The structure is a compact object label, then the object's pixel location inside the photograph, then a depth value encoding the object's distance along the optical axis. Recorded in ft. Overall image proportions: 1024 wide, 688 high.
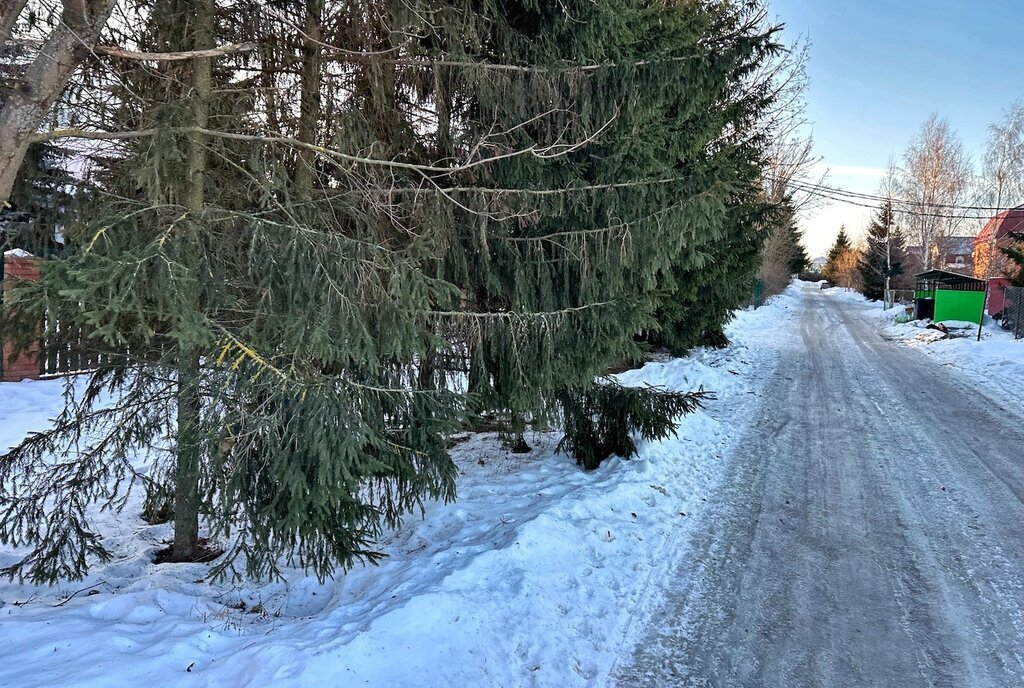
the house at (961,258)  123.05
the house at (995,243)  79.83
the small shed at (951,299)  70.89
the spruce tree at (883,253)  118.73
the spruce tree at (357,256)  10.46
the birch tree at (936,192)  97.09
